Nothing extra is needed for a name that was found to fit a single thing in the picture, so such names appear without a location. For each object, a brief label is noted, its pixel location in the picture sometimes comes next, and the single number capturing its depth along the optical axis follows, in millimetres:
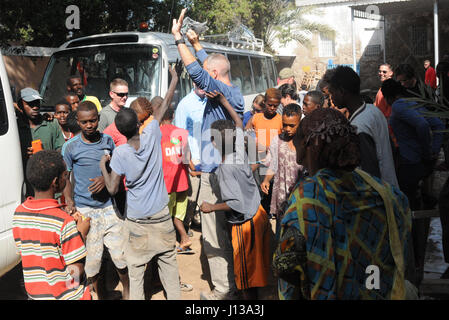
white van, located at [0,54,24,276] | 3809
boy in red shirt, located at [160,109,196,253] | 5160
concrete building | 17094
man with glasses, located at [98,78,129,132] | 5297
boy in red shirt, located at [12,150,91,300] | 2617
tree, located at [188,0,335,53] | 24141
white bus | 7137
